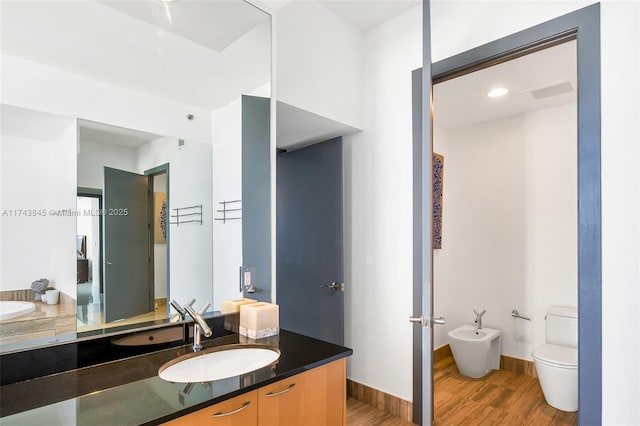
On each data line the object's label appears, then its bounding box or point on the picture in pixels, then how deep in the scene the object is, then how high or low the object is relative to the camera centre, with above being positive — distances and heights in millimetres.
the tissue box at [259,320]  1569 -492
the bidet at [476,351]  3086 -1240
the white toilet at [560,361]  2486 -1096
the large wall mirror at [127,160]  1144 +187
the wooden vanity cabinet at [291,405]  1056 -648
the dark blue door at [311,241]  2663 -260
